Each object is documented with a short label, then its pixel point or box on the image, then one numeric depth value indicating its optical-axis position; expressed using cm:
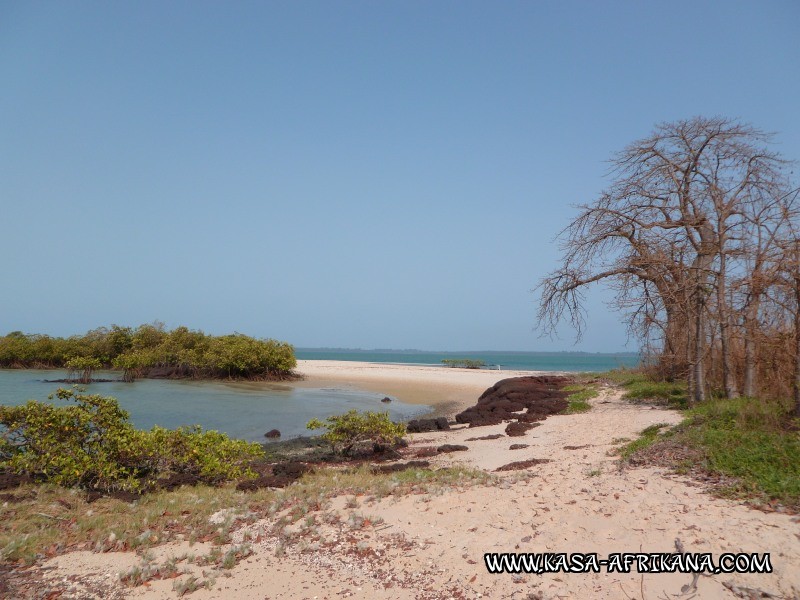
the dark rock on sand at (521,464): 861
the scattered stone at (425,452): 1132
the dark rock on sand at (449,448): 1151
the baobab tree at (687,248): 1303
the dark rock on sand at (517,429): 1282
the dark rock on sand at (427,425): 1570
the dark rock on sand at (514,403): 1621
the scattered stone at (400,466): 938
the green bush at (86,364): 3394
